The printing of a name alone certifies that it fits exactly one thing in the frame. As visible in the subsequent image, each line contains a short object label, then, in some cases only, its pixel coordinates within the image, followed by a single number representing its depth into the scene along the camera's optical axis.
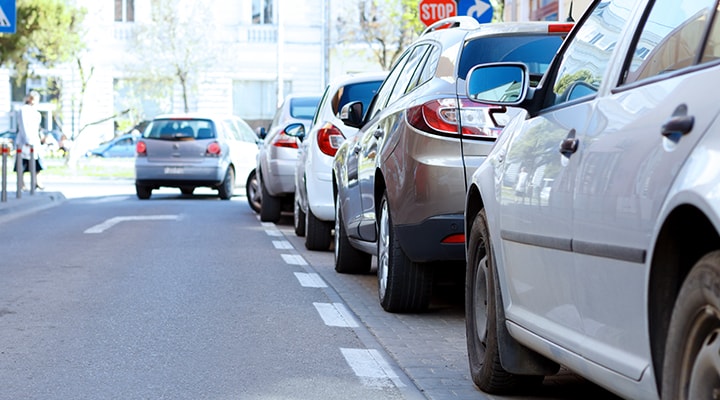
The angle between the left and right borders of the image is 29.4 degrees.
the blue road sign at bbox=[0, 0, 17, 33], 20.09
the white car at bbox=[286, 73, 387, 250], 12.99
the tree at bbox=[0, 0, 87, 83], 27.47
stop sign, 16.66
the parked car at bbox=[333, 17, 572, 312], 7.49
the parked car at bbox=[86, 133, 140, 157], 55.44
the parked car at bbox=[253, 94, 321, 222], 17.02
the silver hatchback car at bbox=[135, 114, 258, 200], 24.62
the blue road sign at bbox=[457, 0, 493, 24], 16.33
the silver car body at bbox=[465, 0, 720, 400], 3.30
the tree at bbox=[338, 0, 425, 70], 46.19
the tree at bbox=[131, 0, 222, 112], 50.25
